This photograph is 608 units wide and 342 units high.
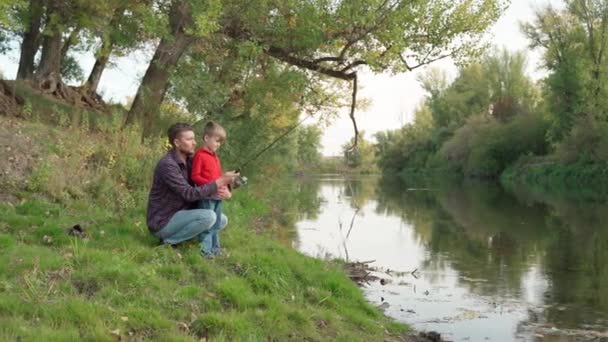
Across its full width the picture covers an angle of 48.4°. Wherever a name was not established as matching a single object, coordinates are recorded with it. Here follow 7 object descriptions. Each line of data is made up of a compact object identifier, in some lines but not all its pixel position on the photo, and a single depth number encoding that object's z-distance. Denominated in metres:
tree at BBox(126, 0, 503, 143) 15.91
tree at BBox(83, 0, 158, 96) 15.70
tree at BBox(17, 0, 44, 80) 19.50
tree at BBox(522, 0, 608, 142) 45.88
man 7.29
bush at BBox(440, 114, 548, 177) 59.84
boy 7.56
